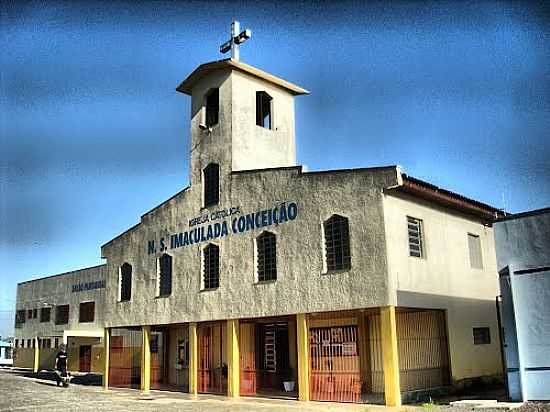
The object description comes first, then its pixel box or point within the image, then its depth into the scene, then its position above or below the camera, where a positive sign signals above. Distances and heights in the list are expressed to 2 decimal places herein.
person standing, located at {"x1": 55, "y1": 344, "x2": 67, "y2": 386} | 25.79 -0.93
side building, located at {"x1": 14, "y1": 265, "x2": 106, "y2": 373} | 39.75 +1.60
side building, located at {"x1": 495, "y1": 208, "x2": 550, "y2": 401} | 14.58 +0.65
